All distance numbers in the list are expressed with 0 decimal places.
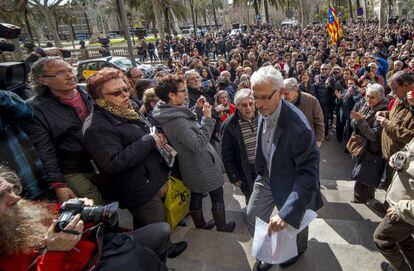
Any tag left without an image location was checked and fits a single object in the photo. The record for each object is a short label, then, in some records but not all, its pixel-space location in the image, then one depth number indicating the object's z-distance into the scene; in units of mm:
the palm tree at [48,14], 24875
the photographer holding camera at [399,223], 2249
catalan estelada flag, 12577
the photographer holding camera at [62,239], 1482
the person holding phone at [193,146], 2742
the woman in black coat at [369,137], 3920
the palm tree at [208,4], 48156
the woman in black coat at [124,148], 2361
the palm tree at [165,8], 30641
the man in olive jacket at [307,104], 4516
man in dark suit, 2172
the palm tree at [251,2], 33781
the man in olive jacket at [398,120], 3218
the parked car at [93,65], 14971
